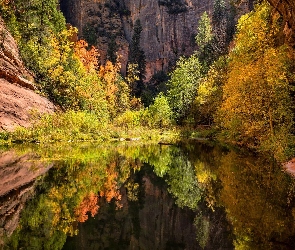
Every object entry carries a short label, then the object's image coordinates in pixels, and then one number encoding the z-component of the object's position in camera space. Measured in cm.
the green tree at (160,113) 4366
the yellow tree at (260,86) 1605
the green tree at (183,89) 4866
